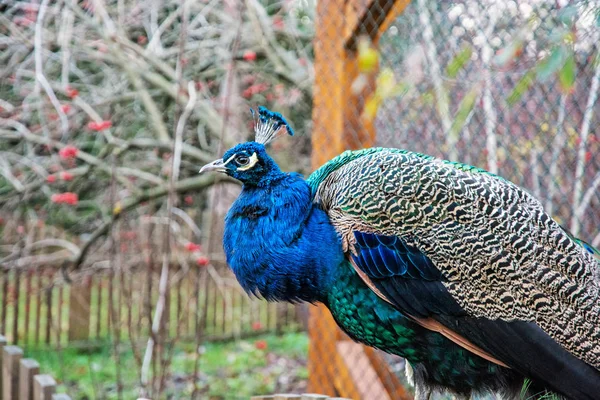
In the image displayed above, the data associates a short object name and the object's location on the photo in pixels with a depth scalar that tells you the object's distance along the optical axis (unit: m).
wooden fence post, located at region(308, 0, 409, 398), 2.98
